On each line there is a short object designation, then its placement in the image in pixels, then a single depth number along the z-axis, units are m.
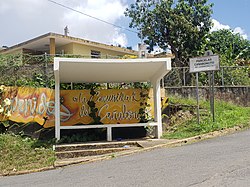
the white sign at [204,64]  8.19
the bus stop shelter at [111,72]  7.00
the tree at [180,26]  16.47
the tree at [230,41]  29.54
